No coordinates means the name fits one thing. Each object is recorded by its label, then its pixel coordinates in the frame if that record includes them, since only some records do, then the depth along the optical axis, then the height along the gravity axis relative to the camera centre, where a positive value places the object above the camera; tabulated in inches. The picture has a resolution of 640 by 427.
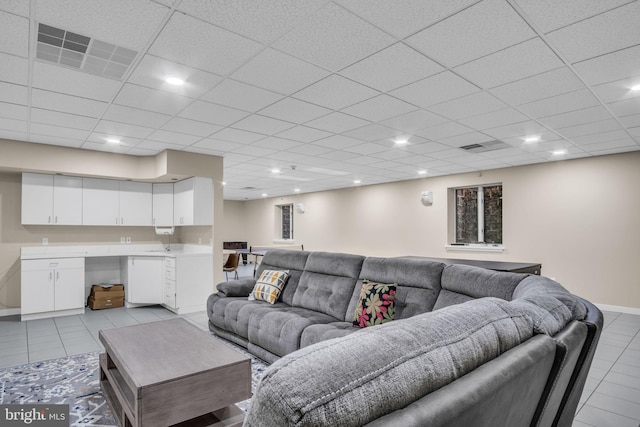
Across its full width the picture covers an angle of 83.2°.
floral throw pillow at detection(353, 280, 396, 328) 113.7 -28.4
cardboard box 222.7 -50.2
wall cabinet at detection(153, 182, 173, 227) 248.3 +8.9
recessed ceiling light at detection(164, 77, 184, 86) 114.7 +44.1
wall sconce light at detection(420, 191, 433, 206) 316.8 +17.4
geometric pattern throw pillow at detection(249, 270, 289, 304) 153.6 -30.2
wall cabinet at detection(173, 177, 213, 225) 226.5 +9.7
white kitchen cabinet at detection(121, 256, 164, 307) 225.8 -40.8
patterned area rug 98.2 -53.4
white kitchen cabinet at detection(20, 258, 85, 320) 195.3 -39.5
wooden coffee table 75.6 -36.3
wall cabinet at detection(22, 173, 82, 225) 207.6 +10.5
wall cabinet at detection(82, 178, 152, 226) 227.3 +9.6
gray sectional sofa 25.0 -13.4
